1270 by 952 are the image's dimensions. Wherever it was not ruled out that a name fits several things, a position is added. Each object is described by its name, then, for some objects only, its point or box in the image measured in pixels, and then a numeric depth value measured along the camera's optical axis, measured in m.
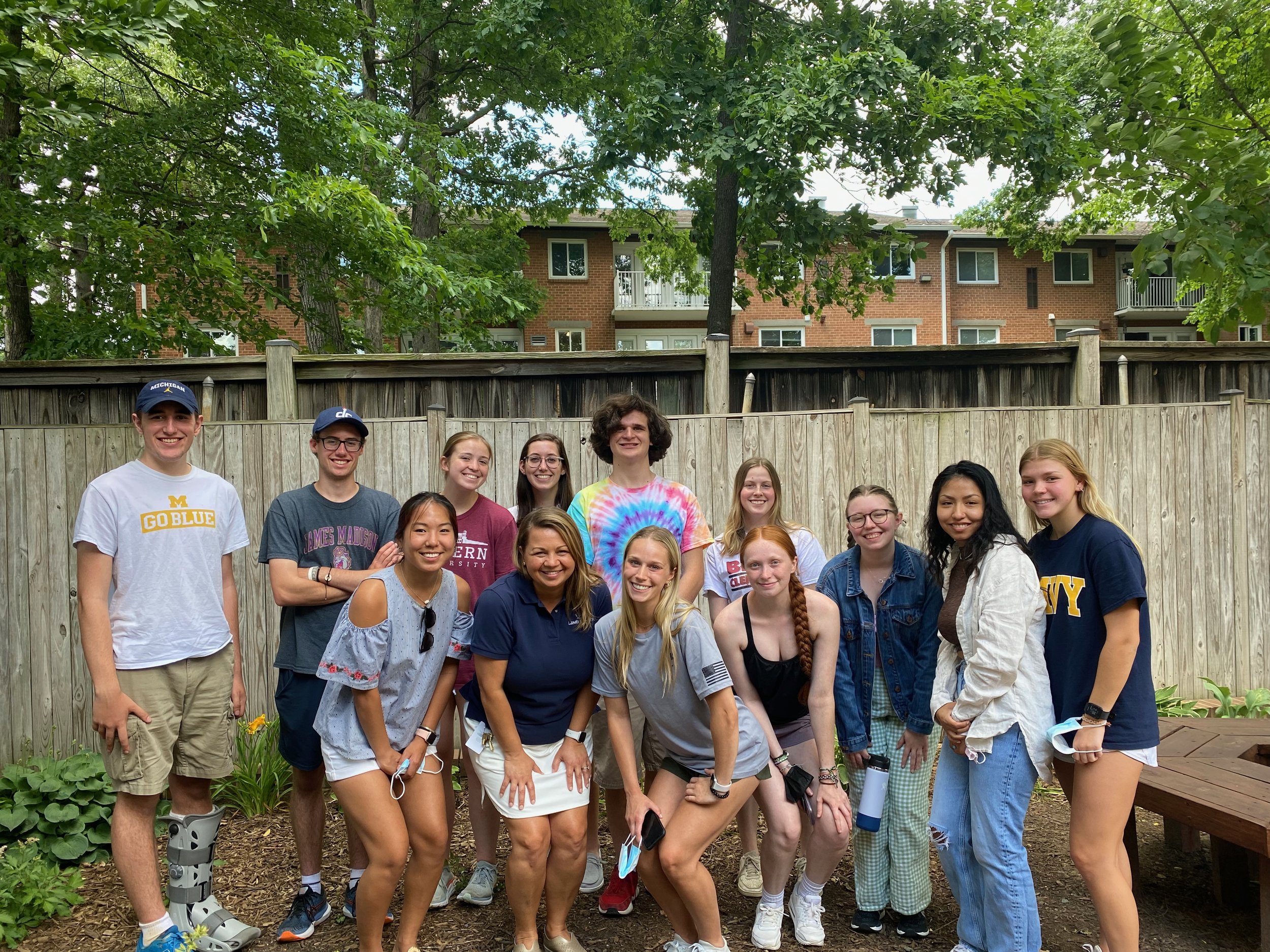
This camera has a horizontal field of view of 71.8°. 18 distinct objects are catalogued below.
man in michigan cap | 3.15
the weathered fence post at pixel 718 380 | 5.48
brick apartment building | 23.73
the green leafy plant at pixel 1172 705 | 5.56
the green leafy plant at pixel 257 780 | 4.65
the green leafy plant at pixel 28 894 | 3.53
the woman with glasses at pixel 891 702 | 3.40
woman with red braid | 3.28
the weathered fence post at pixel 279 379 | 5.27
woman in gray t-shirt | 3.06
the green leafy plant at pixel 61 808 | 4.19
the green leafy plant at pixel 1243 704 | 5.61
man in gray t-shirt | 3.41
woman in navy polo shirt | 3.14
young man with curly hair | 3.73
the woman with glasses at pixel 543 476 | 3.86
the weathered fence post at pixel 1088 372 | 5.74
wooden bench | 3.07
